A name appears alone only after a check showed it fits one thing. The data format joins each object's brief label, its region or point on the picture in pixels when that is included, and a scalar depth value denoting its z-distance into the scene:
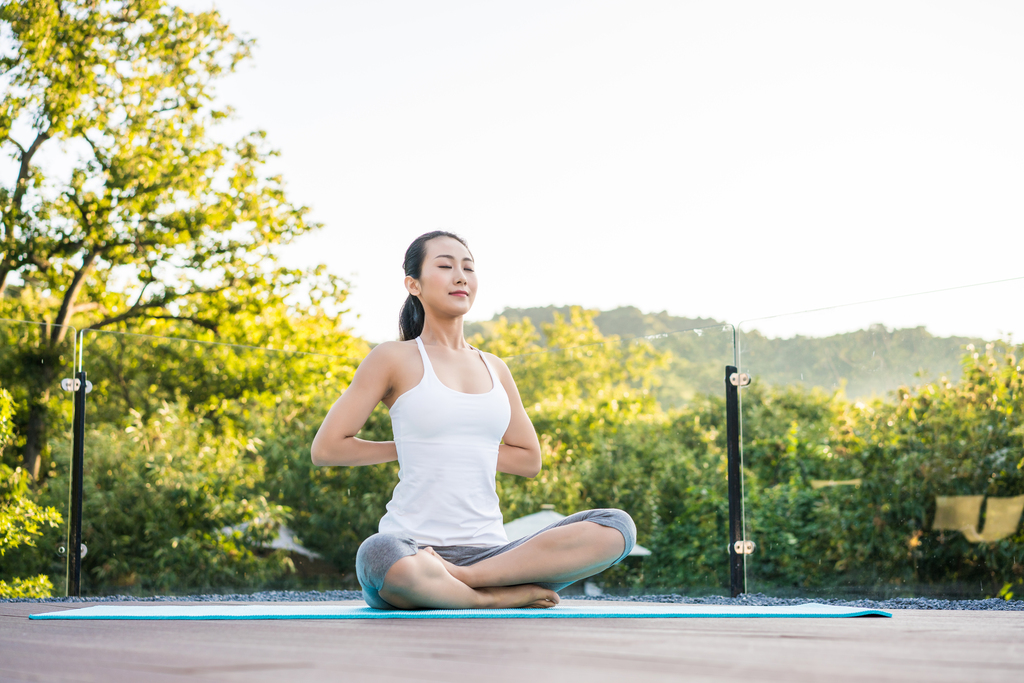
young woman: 2.23
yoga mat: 2.00
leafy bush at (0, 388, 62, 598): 3.87
